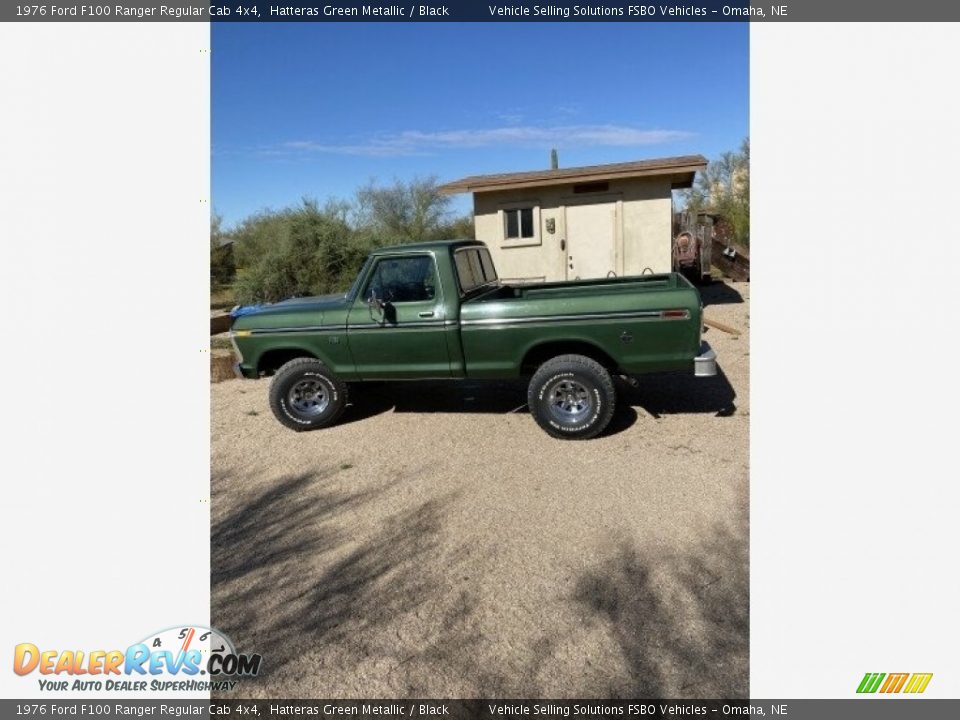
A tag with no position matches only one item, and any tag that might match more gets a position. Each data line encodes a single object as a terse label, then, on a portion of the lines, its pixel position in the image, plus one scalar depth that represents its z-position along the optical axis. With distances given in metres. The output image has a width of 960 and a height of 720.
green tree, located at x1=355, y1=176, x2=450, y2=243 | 22.26
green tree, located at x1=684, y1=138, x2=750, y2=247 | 23.81
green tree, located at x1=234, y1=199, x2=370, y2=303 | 15.21
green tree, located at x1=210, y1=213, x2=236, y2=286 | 19.50
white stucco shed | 12.14
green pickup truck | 5.51
